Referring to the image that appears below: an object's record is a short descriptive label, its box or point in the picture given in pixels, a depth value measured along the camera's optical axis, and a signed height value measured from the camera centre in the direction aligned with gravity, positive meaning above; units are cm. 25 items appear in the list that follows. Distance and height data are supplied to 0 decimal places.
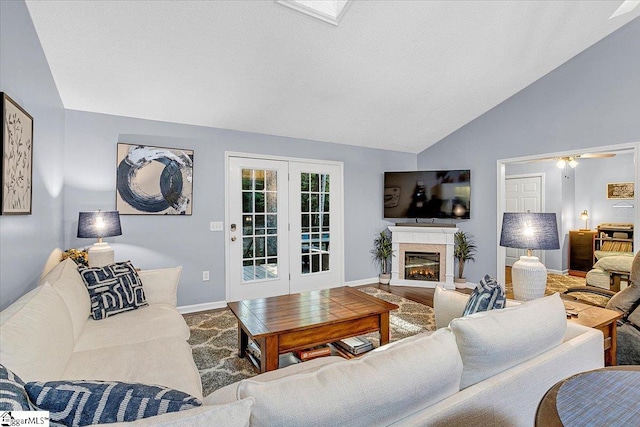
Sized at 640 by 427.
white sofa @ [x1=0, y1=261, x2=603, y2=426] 75 -51
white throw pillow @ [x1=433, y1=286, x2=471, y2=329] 192 -57
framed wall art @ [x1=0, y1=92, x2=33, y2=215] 174 +35
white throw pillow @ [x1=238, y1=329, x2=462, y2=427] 72 -45
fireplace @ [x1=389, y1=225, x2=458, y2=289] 487 -66
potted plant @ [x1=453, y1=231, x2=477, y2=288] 483 -56
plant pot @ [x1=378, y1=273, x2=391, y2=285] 511 -104
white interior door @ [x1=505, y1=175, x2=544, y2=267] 593 +36
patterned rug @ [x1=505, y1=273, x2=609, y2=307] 411 -112
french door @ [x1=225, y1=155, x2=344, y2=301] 410 -16
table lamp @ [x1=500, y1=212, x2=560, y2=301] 227 -21
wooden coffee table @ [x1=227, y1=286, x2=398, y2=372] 203 -74
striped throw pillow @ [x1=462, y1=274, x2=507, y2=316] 153 -42
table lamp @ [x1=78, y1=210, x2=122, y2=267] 287 -13
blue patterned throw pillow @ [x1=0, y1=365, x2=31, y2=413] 64 -38
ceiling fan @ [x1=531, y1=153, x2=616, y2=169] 482 +85
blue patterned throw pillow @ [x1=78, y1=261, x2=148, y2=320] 226 -56
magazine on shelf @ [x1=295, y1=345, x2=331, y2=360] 216 -97
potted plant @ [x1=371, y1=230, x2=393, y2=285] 512 -62
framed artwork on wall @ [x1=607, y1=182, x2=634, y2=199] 548 +44
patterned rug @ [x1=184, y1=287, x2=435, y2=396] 233 -117
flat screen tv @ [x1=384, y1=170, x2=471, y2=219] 487 +34
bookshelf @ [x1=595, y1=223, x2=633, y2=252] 525 -39
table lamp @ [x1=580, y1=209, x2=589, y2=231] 586 -6
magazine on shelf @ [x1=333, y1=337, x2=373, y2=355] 225 -96
